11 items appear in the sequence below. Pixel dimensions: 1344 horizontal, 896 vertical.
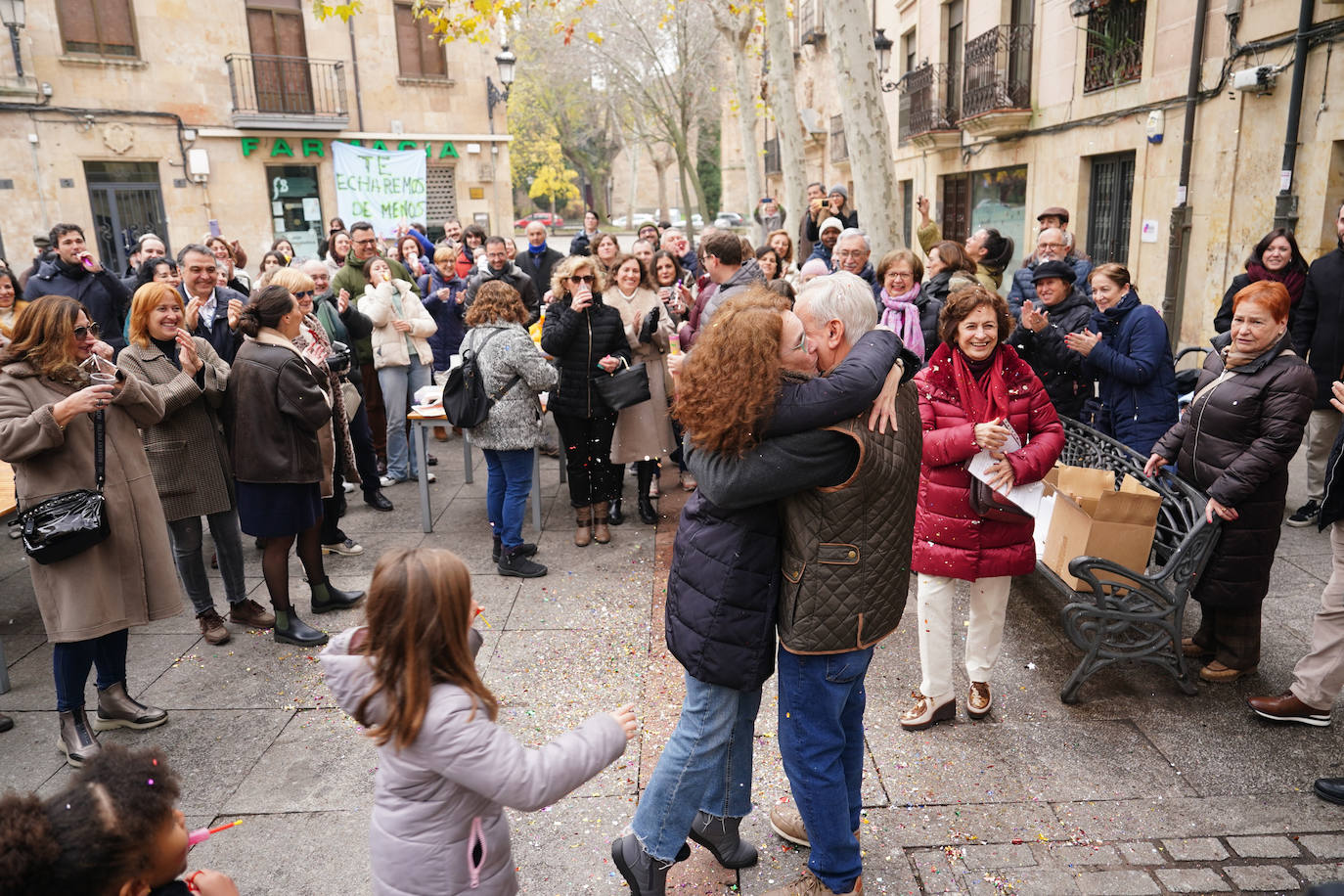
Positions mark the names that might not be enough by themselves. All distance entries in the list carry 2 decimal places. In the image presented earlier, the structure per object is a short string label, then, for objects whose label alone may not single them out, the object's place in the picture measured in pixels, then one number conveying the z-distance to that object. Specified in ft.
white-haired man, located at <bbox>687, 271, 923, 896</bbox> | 7.82
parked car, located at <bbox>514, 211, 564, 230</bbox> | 149.80
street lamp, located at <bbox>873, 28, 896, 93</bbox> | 63.72
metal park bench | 12.35
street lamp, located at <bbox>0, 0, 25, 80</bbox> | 50.57
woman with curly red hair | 7.63
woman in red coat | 11.53
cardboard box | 12.84
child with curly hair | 5.09
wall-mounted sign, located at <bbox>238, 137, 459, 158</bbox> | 66.59
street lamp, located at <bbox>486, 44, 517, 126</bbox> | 60.13
